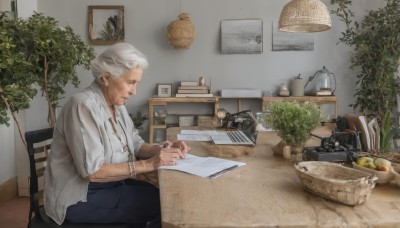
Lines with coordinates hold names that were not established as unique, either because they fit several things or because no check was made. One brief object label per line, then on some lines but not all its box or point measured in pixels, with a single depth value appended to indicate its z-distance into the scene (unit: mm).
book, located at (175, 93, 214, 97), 3900
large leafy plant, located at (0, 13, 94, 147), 2534
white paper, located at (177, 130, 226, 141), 2105
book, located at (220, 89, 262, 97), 3984
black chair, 1549
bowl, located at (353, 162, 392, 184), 1201
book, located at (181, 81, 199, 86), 3971
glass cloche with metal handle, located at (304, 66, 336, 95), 4113
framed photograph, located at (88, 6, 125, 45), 4051
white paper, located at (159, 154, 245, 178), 1355
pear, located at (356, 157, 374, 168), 1309
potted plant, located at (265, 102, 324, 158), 1579
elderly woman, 1446
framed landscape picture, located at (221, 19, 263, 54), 4117
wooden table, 907
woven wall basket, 3812
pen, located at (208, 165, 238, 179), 1312
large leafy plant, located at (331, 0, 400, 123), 3615
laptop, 1865
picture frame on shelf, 4094
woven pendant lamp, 2188
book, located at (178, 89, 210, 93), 3927
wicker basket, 992
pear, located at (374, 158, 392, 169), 1247
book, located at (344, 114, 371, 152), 1631
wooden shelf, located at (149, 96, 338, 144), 3832
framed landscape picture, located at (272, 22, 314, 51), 4145
